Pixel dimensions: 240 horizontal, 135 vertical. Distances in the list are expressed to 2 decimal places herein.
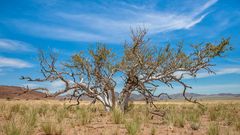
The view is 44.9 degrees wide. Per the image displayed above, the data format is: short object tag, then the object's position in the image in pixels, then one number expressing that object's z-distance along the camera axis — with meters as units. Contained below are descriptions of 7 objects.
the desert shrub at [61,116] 12.98
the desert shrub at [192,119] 11.32
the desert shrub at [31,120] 11.00
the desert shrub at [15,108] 18.15
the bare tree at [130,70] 18.23
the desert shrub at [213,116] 15.73
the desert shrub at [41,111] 18.10
